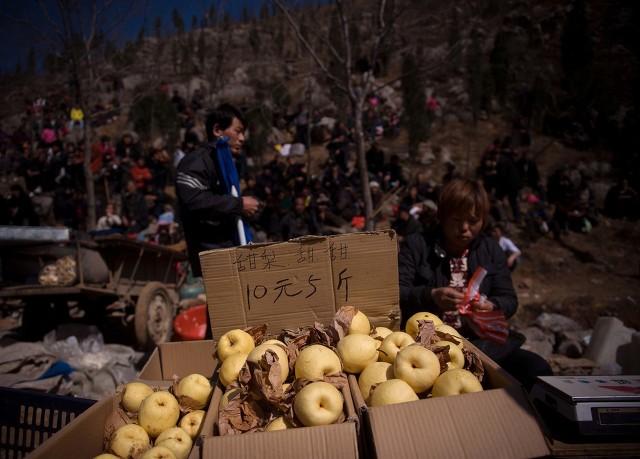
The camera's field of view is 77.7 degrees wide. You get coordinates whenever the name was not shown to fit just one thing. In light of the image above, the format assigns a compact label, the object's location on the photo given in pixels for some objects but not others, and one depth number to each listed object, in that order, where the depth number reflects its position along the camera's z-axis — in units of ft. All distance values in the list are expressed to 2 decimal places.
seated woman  8.56
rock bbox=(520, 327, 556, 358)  17.48
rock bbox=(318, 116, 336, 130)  71.15
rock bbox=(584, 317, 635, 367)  15.16
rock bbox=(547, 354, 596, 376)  14.64
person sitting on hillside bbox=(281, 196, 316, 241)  37.70
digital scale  4.52
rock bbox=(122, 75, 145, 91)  104.76
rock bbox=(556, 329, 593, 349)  17.49
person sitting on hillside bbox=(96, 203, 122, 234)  37.09
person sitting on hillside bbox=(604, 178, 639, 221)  43.29
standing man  10.48
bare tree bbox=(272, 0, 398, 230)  19.67
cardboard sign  7.53
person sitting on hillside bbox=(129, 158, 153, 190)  48.83
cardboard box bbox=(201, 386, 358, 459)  4.51
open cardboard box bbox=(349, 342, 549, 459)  4.47
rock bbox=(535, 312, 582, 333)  20.11
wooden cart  16.71
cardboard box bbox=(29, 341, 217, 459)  5.50
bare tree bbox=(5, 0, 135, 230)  29.63
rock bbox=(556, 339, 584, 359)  16.93
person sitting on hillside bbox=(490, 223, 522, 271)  24.89
